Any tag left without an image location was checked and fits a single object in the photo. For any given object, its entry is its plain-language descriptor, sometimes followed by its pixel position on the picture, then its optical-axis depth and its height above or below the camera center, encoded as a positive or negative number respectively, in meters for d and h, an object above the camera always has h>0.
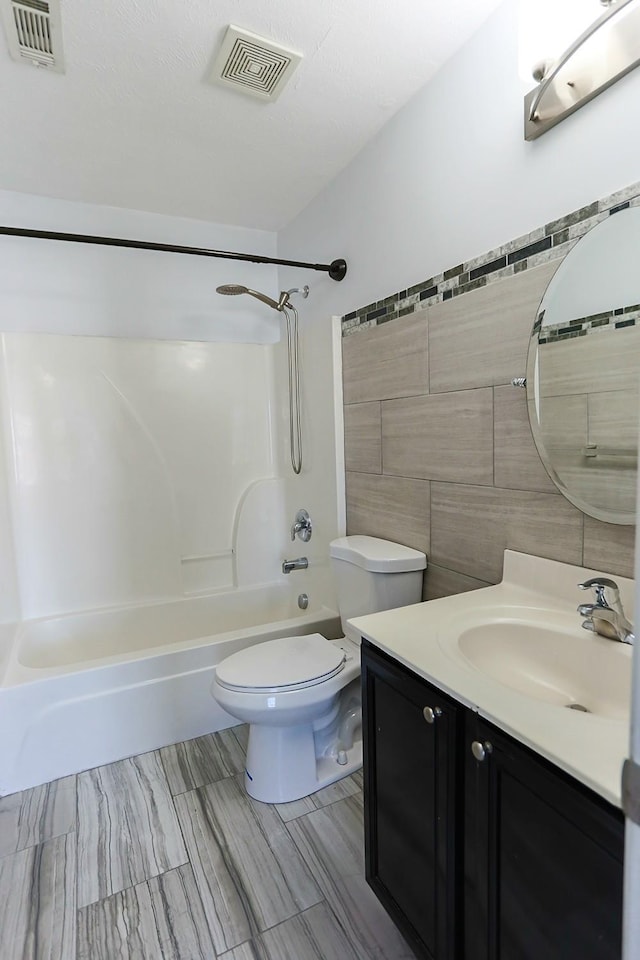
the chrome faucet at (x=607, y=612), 1.03 -0.39
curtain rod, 1.86 +0.81
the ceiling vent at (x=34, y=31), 1.33 +1.19
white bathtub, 1.82 -1.03
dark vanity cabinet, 0.67 -0.69
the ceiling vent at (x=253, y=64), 1.48 +1.20
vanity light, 1.06 +0.85
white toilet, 1.60 -0.85
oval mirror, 1.10 +0.14
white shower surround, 2.02 -0.50
